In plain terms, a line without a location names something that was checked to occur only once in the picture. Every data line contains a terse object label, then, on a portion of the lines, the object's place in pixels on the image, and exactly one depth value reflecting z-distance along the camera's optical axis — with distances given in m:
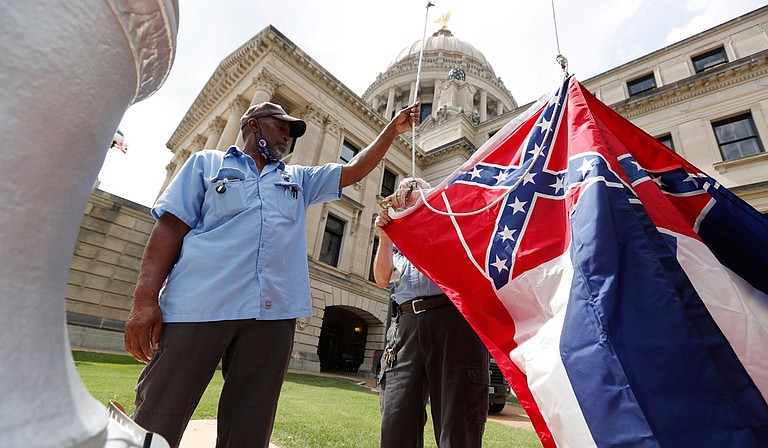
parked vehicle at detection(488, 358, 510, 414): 7.36
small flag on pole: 7.77
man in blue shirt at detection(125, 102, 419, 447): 1.47
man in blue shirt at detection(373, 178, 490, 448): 1.96
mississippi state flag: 1.20
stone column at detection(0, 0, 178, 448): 0.33
